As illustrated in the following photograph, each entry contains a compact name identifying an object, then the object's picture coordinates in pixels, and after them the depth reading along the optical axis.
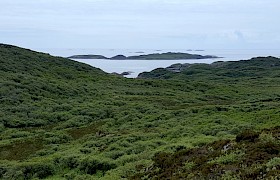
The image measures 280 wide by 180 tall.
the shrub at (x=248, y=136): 18.78
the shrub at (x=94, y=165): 24.96
